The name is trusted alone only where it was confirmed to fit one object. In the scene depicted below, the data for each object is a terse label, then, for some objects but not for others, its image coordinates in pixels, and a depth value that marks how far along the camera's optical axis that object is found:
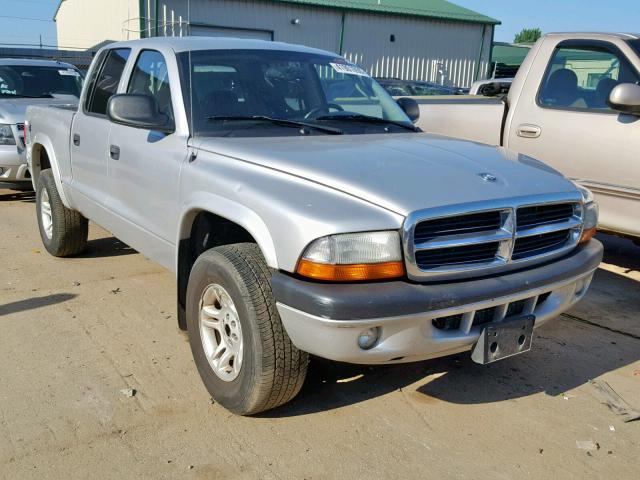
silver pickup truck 2.78
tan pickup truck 5.21
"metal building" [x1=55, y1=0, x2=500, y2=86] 24.11
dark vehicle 17.80
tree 91.15
